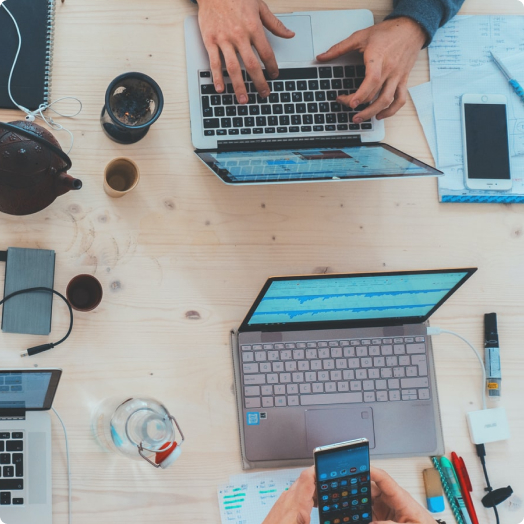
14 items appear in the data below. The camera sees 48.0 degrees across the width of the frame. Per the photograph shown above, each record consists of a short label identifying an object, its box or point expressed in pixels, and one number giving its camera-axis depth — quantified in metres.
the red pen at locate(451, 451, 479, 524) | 1.05
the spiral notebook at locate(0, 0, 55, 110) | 1.02
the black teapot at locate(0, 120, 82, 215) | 0.87
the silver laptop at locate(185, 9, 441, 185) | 1.01
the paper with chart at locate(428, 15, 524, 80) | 1.17
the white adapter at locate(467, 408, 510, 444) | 1.08
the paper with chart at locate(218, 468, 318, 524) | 1.01
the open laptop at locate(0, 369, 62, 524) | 0.95
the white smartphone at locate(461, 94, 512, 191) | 1.14
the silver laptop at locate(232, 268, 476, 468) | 1.03
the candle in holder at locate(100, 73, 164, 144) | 1.00
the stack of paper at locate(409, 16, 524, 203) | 1.14
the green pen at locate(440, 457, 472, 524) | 1.05
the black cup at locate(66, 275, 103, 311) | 1.01
